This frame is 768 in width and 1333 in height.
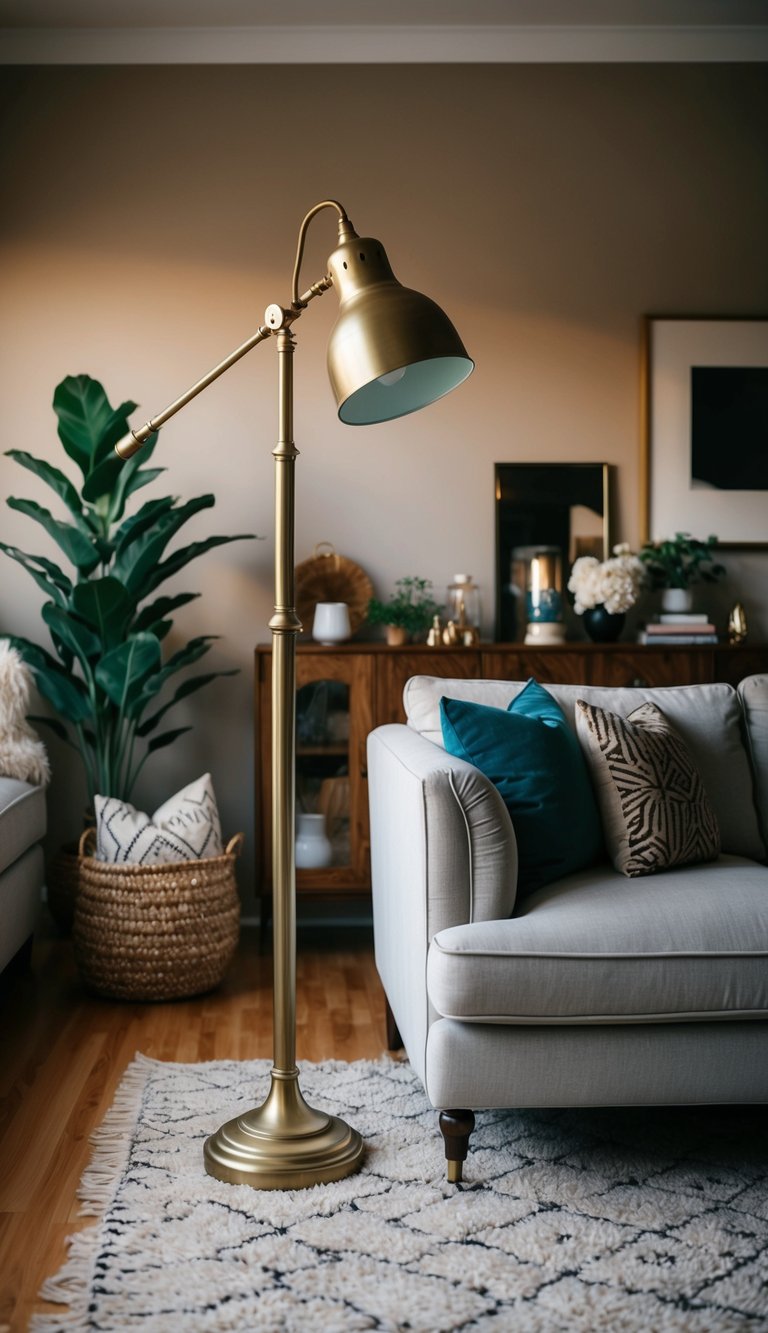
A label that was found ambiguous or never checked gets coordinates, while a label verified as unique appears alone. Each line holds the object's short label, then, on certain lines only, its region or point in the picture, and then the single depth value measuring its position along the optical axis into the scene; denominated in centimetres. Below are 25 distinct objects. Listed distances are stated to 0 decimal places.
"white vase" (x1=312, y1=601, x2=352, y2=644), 369
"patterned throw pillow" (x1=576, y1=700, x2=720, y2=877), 234
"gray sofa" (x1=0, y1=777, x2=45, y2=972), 281
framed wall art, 399
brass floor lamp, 185
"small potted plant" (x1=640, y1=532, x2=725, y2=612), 388
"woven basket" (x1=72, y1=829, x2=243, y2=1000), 306
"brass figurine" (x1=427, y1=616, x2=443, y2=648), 372
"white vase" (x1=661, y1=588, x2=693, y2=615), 387
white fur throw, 322
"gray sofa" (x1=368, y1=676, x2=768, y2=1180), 197
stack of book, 377
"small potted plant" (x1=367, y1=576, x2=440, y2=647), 373
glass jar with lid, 386
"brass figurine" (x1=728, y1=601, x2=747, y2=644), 384
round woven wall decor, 388
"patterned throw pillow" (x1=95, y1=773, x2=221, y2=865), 316
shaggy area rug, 164
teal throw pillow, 227
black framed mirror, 396
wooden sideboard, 359
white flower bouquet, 371
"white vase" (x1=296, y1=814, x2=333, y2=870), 359
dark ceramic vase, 378
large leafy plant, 331
